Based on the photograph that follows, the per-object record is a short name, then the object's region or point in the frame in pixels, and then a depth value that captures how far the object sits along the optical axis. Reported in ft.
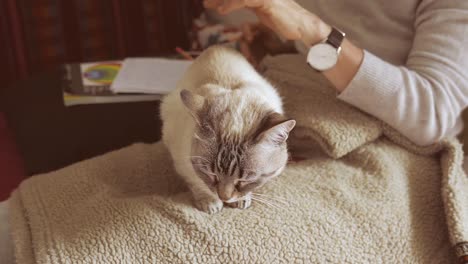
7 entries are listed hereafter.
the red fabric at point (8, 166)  4.52
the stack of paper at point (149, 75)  5.09
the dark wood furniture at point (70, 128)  4.43
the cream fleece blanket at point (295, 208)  2.85
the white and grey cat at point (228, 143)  2.90
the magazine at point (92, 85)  5.00
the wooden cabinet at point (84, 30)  6.95
